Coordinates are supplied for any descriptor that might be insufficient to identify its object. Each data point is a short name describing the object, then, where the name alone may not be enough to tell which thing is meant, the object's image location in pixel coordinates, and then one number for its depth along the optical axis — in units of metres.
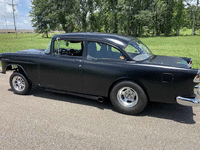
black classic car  3.40
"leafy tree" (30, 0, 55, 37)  56.69
